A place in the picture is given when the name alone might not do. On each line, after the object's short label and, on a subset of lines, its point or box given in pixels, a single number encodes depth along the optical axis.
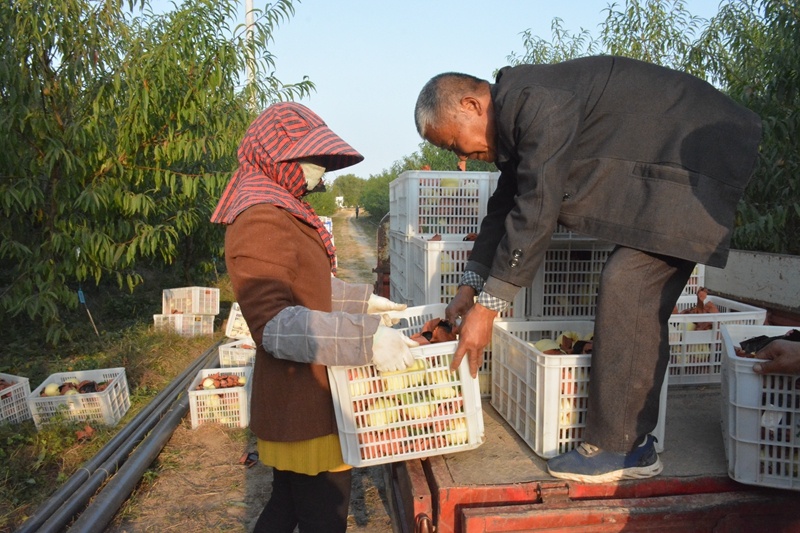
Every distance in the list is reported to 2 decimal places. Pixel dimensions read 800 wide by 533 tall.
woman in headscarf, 1.83
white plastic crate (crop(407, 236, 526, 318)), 3.34
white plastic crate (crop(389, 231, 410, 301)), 4.85
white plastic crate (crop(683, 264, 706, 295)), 3.40
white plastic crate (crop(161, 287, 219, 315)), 8.12
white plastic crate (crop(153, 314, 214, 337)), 7.96
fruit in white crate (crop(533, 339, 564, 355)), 2.35
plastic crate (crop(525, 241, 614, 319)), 2.88
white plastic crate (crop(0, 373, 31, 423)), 4.83
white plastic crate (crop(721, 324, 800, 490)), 1.88
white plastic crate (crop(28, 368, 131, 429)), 4.74
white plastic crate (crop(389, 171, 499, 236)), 4.96
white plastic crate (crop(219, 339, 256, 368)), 5.90
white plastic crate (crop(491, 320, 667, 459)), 2.08
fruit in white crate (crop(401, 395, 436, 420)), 2.03
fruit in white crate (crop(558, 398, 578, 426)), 2.11
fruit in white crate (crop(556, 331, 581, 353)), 2.37
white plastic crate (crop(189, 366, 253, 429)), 4.99
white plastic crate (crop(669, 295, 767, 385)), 2.80
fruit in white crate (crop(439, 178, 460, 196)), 4.96
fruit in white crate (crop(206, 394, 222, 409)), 5.01
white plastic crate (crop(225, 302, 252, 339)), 7.25
